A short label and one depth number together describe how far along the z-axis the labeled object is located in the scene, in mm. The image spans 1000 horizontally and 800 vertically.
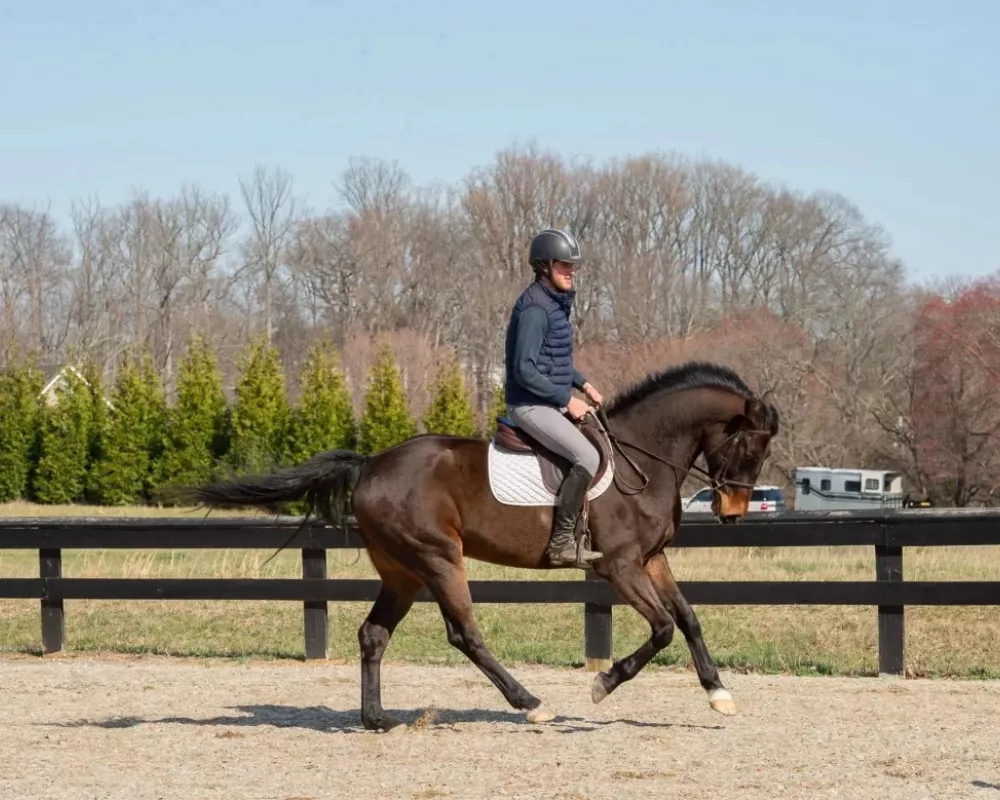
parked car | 37438
